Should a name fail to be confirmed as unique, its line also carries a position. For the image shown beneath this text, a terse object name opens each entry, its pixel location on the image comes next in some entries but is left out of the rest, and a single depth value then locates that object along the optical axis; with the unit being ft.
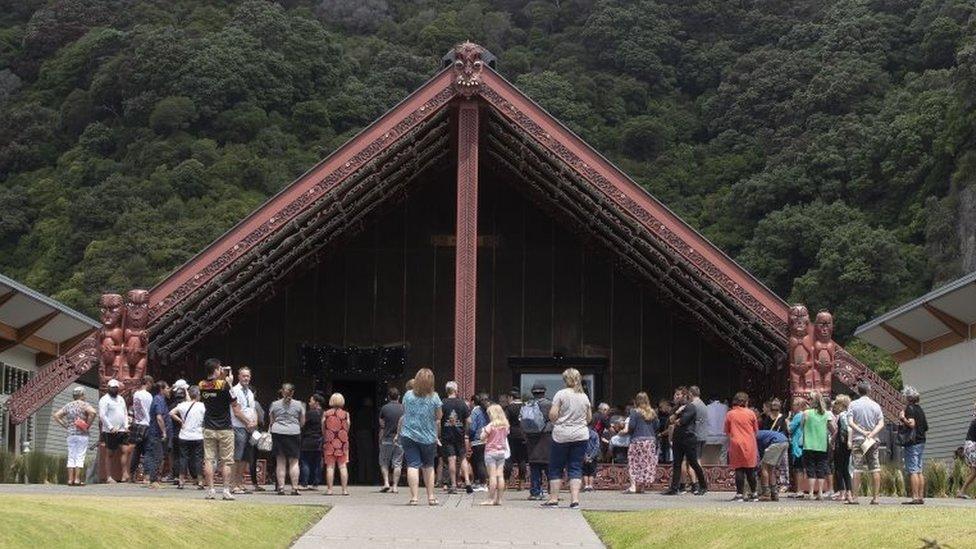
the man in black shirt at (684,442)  76.69
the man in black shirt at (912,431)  71.56
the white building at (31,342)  106.22
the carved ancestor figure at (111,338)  87.20
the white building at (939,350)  103.50
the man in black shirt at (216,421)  66.28
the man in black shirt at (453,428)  76.54
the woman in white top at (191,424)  70.18
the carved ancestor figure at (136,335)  87.66
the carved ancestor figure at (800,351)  87.56
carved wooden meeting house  96.84
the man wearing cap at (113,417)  80.74
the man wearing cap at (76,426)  78.07
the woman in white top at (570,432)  64.08
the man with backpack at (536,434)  73.05
